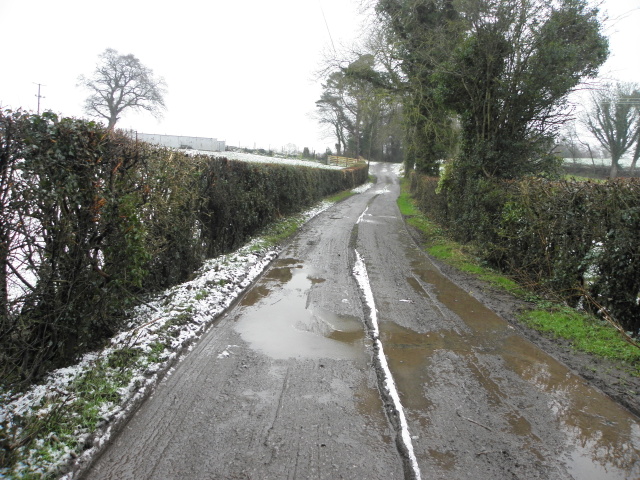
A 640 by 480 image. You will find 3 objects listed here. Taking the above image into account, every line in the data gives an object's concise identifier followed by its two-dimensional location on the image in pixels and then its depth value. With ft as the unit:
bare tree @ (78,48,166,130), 140.26
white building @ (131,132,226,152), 125.45
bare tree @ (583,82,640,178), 129.80
